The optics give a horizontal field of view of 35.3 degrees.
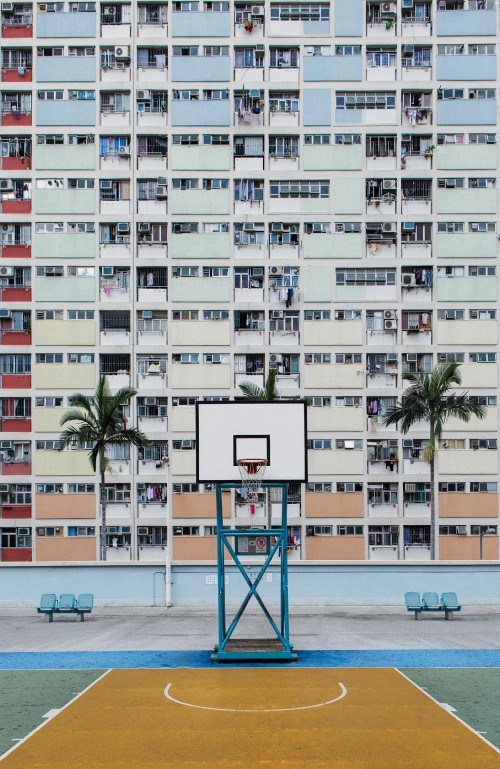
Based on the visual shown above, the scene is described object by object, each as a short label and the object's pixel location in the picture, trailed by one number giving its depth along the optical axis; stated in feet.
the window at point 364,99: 136.87
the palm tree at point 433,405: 111.04
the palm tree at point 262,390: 109.50
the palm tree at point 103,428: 108.27
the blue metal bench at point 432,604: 85.15
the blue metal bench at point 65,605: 85.35
